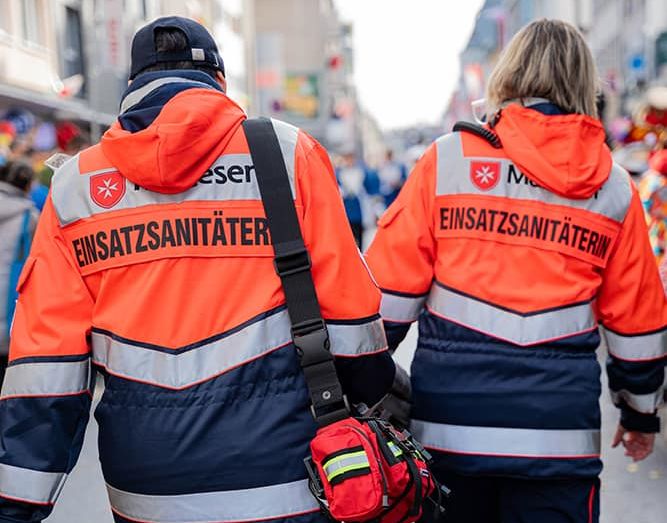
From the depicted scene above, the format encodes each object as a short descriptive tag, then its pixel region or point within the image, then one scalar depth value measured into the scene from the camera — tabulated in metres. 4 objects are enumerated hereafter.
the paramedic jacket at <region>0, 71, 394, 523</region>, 2.06
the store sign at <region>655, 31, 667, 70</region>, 26.27
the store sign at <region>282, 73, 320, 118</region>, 56.97
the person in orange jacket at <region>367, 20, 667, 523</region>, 2.64
